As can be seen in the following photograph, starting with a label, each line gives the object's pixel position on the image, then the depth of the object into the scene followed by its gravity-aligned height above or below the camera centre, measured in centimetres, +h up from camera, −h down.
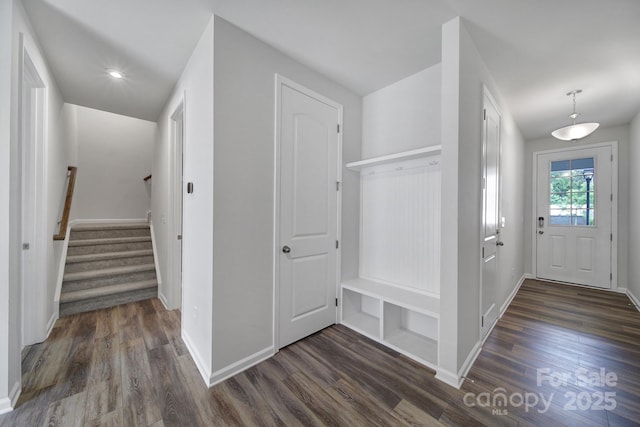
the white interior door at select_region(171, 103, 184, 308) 285 +9
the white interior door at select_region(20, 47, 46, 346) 210 -2
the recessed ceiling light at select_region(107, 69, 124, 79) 238 +133
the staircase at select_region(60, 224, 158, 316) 298 -78
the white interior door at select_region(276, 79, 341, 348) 213 +1
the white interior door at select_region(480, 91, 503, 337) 221 +0
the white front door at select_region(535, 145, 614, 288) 382 -4
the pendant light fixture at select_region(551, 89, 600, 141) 261 +90
